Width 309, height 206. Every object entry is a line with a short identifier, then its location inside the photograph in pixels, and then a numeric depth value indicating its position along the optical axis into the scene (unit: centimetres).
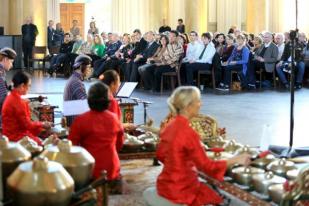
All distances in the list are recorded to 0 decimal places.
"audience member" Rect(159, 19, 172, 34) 1997
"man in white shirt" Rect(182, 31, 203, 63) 1441
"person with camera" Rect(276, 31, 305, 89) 1437
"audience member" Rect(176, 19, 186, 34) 1977
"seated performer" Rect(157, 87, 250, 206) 393
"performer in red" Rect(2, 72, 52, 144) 595
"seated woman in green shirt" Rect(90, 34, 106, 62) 1745
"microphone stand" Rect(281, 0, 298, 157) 668
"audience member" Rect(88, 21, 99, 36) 2102
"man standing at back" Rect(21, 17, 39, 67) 2094
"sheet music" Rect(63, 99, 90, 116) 579
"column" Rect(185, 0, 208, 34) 1972
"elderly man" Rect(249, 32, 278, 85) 1448
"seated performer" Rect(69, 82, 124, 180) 461
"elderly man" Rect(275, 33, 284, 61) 1457
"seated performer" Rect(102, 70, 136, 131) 563
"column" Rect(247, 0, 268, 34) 1933
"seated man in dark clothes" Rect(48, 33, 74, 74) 1883
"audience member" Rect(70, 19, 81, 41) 2167
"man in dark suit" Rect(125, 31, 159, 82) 1460
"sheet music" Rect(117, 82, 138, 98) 779
